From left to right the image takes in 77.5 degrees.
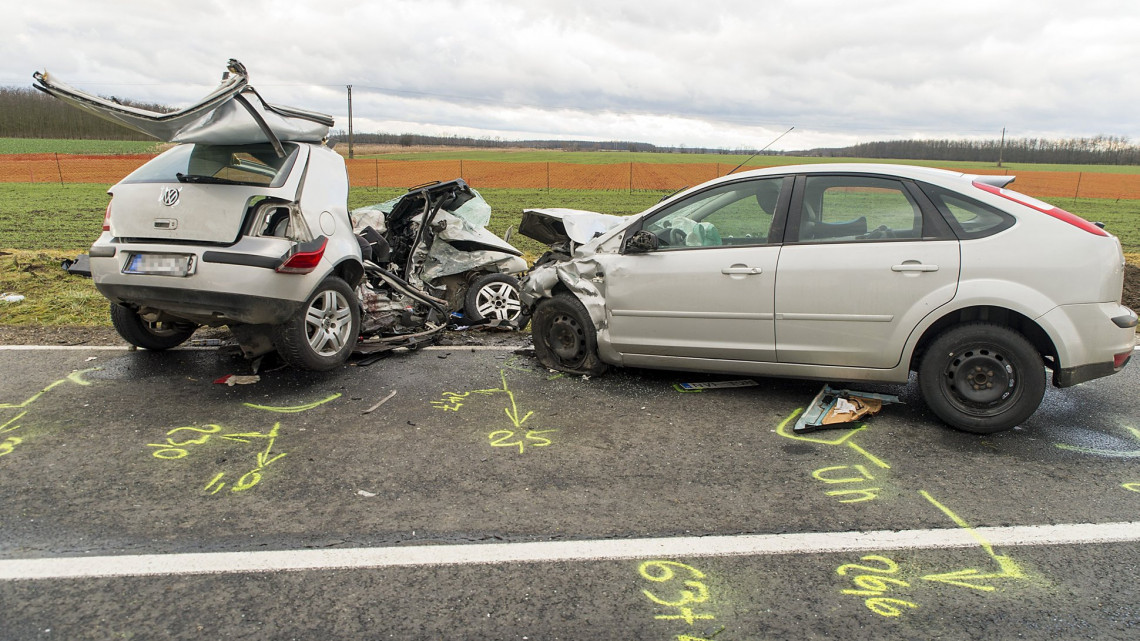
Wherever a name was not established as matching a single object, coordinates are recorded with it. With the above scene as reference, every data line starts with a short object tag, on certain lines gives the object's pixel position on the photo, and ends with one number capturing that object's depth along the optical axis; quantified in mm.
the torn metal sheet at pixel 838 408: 4402
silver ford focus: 4113
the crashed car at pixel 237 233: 4801
